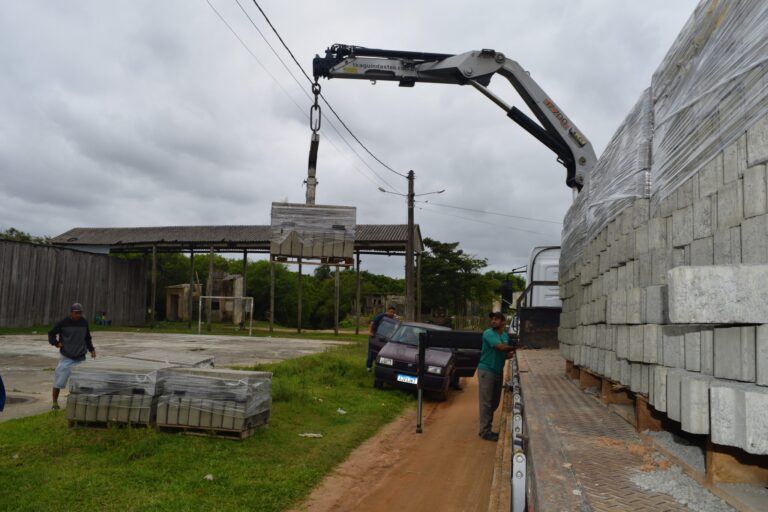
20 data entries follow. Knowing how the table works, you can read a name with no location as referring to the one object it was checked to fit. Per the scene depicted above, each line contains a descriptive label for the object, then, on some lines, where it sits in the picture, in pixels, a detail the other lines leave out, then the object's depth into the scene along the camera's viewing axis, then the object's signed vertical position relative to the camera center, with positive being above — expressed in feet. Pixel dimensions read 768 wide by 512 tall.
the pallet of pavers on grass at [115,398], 22.67 -4.06
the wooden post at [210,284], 102.15 +2.51
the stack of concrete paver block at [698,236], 7.27 +1.60
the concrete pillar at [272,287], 101.16 +2.39
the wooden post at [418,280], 100.03 +4.74
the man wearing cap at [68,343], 28.04 -2.49
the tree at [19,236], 165.48 +15.56
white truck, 40.78 +0.85
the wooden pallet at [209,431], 22.45 -5.17
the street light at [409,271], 74.04 +4.63
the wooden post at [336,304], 99.15 -0.12
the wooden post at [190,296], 109.19 +0.16
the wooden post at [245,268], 105.06 +5.76
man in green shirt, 27.27 -2.83
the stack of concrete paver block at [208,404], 22.40 -4.11
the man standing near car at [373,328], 45.47 -1.76
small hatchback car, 38.24 -3.87
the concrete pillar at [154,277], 106.22 +3.35
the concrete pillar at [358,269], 97.20 +5.92
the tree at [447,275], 119.85 +6.94
